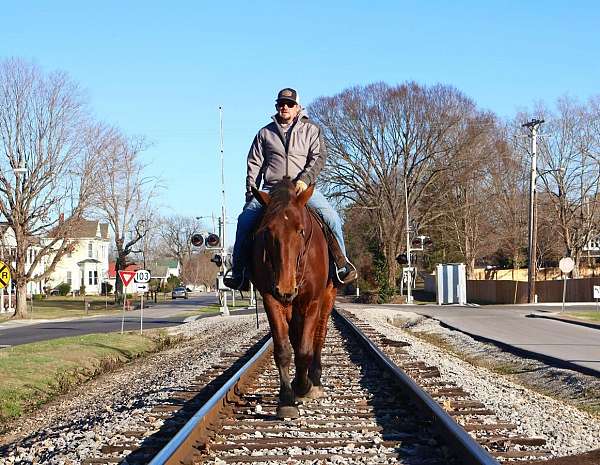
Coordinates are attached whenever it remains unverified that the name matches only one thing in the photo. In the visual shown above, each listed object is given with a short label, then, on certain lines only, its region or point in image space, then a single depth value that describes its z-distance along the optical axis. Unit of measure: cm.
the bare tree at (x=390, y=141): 6538
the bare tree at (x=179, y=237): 16438
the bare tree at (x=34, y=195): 4797
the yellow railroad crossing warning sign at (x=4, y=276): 2747
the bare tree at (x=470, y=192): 6562
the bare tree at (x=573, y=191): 7256
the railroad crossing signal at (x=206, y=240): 3988
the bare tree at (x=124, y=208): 6041
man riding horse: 843
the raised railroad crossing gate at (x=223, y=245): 4491
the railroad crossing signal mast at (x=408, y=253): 6362
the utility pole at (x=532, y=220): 5402
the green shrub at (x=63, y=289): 10612
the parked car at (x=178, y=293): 10726
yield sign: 2742
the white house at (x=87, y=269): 12067
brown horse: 704
